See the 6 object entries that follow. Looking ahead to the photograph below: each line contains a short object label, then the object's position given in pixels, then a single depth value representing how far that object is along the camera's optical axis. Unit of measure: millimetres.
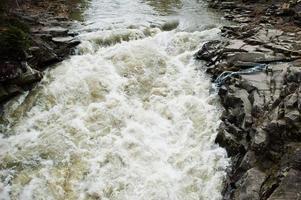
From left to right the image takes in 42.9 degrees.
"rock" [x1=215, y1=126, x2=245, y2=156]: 11383
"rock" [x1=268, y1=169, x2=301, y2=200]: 8102
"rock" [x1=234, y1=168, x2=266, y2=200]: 9251
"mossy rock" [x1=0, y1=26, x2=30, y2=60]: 14023
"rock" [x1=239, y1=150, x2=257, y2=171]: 10156
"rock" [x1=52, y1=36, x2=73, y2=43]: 17188
